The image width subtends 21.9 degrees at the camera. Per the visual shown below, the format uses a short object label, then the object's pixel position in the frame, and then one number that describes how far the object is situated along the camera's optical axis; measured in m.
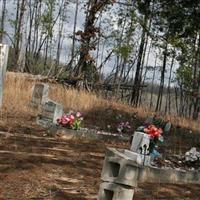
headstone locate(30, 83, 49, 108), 15.17
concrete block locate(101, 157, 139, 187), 3.66
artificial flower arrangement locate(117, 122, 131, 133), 13.70
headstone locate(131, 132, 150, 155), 7.62
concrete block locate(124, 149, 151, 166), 6.36
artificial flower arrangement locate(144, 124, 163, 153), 8.41
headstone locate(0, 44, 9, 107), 12.79
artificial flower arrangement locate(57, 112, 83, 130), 12.16
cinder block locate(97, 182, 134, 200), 3.69
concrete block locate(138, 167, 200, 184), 6.09
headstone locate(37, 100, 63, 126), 12.83
